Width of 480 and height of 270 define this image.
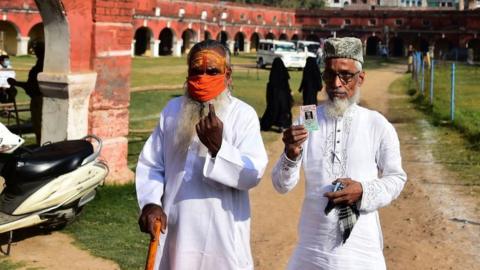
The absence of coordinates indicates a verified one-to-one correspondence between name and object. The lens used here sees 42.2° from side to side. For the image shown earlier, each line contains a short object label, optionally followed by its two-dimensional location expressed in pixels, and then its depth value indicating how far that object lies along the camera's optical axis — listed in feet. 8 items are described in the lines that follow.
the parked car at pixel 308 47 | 110.32
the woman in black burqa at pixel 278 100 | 38.78
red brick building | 20.70
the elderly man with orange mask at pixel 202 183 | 8.56
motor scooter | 15.48
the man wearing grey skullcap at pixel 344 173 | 8.27
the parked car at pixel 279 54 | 102.47
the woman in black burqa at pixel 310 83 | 41.93
